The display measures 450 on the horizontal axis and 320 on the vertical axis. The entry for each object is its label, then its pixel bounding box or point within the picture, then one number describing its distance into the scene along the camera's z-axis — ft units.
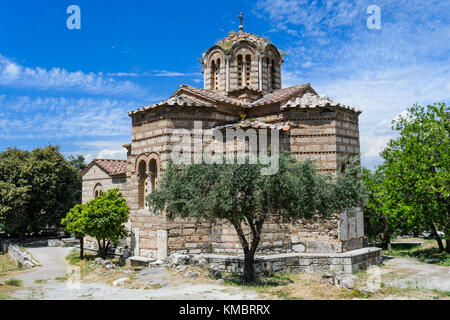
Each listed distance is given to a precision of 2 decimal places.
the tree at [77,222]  49.04
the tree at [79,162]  140.77
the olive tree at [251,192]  28.94
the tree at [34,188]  77.87
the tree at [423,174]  49.37
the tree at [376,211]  56.03
